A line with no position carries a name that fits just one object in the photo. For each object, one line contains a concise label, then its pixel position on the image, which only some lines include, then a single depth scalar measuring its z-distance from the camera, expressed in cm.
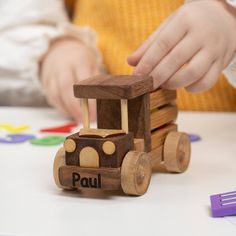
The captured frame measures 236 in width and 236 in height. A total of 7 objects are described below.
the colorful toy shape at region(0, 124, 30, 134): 98
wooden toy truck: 67
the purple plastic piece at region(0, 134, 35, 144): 90
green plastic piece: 89
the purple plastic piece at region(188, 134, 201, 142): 89
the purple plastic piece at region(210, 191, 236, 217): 63
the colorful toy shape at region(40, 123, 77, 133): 97
